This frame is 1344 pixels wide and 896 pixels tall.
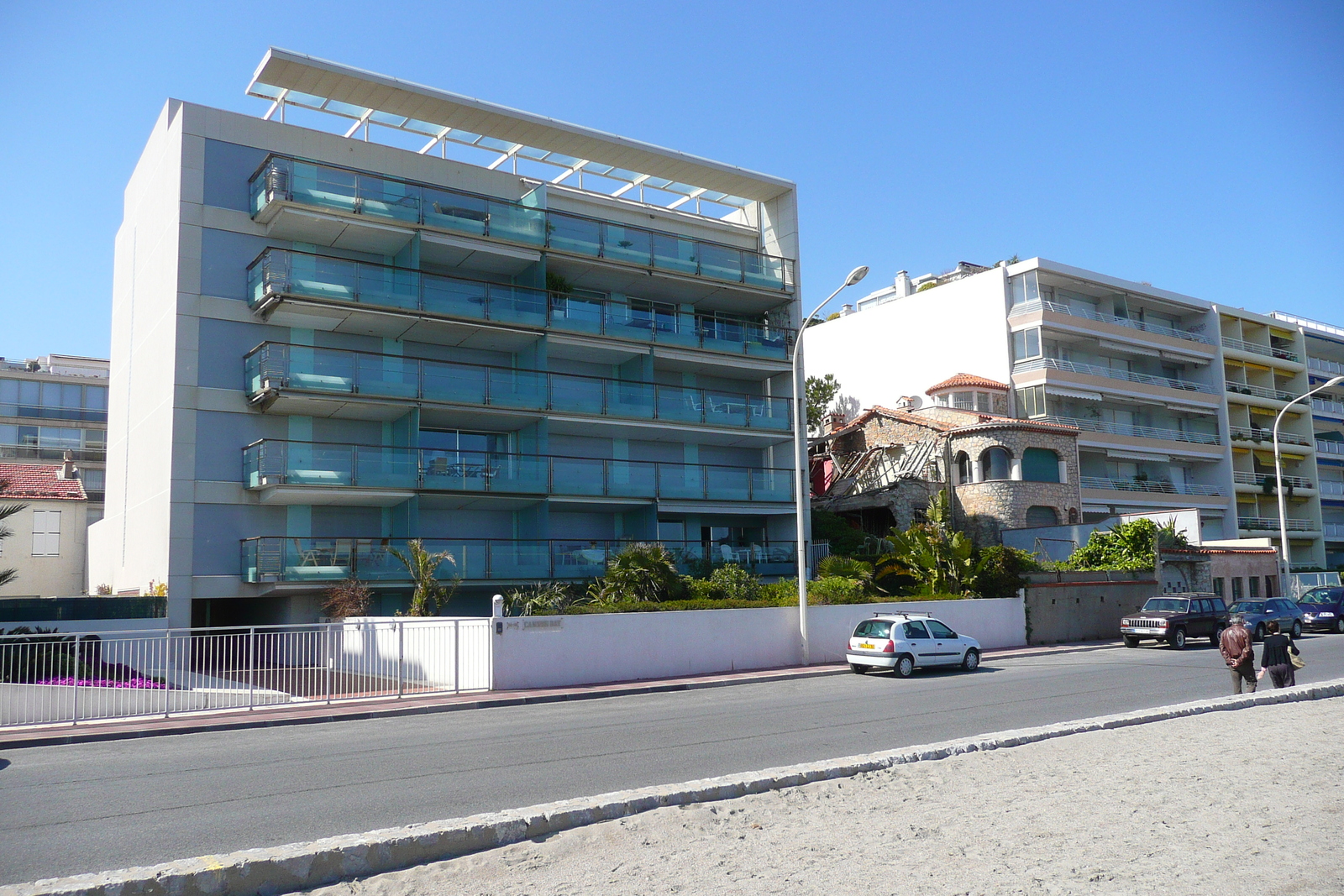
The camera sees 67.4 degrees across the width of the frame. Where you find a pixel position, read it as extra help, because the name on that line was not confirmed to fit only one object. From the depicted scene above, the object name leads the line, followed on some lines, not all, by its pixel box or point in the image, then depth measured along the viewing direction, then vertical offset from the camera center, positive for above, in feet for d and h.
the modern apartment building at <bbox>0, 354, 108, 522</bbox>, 172.35 +26.94
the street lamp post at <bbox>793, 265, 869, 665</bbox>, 78.79 +4.12
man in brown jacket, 51.13 -5.58
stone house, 139.95 +12.28
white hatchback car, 76.43 -7.17
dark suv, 97.04 -7.23
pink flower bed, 53.57 -5.98
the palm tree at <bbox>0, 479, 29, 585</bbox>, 72.30 +3.13
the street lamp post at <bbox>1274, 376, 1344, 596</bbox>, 130.82 +1.24
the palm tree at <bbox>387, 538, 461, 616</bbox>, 86.07 -1.43
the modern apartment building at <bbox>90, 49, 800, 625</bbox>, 95.30 +21.98
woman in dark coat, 51.55 -6.05
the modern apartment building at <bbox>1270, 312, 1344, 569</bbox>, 208.74 +24.67
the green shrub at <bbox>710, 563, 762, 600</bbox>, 96.53 -2.58
